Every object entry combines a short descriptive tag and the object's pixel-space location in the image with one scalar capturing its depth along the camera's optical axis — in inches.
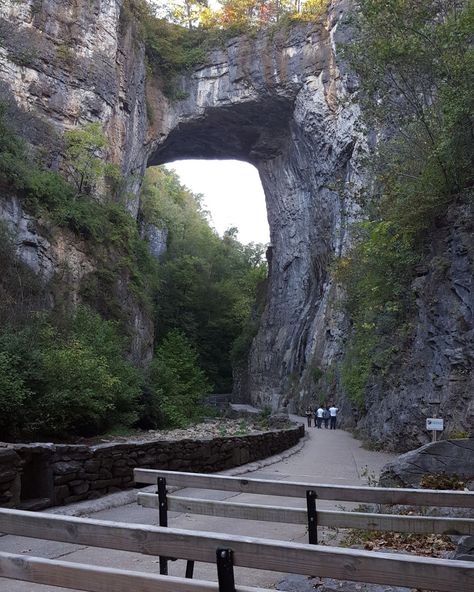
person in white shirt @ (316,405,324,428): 1045.2
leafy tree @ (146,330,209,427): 702.2
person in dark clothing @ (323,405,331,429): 1091.1
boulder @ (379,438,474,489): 240.7
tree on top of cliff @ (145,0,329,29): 1600.6
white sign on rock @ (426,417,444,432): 414.0
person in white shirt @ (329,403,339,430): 1029.8
